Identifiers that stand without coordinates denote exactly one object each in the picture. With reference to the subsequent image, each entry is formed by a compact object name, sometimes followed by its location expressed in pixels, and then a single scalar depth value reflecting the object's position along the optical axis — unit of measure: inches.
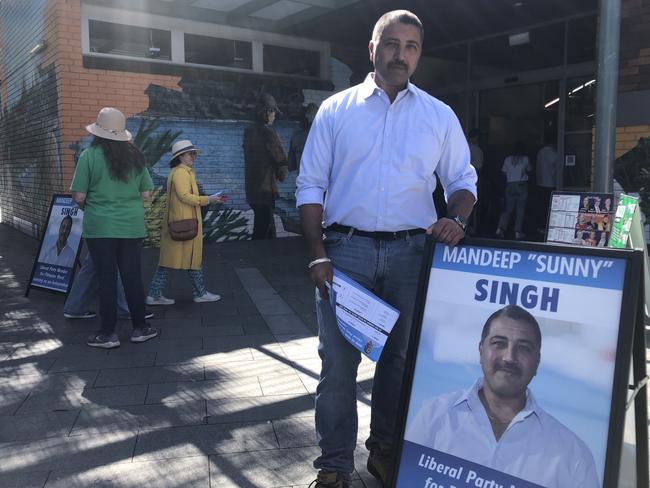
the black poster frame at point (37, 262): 251.6
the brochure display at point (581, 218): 205.2
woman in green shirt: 184.1
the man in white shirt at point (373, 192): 101.0
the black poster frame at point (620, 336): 73.1
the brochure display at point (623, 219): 195.0
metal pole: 187.9
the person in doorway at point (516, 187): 421.7
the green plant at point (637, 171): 295.1
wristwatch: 95.8
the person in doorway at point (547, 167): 407.5
